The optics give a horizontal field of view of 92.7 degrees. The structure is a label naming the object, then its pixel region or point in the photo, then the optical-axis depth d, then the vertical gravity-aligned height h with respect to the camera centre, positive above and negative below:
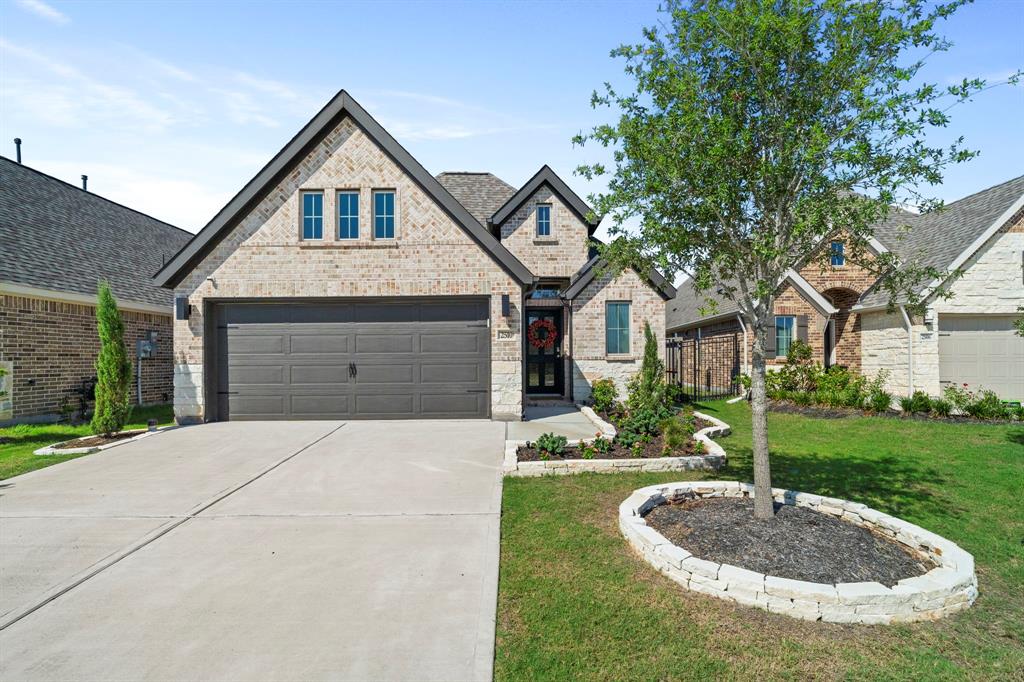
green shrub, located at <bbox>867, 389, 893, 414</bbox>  12.58 -1.46
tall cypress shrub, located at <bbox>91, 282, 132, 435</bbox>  9.20 -0.42
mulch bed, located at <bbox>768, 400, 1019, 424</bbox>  11.49 -1.74
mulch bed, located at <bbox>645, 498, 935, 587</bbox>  3.86 -1.74
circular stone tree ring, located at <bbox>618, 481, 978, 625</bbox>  3.37 -1.75
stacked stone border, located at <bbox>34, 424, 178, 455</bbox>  8.27 -1.70
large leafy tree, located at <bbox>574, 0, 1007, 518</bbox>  4.30 +1.92
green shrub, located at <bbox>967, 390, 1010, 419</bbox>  11.39 -1.50
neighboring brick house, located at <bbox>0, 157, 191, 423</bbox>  11.37 +1.62
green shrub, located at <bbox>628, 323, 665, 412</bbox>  11.64 -0.93
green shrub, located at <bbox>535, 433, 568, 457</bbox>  7.52 -1.51
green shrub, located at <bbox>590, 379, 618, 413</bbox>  13.20 -1.30
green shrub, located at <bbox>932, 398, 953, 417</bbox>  11.77 -1.52
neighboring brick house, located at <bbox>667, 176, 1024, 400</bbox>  13.59 +0.74
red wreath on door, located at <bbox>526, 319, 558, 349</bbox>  14.94 +0.42
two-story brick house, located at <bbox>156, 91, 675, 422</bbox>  11.22 +1.23
